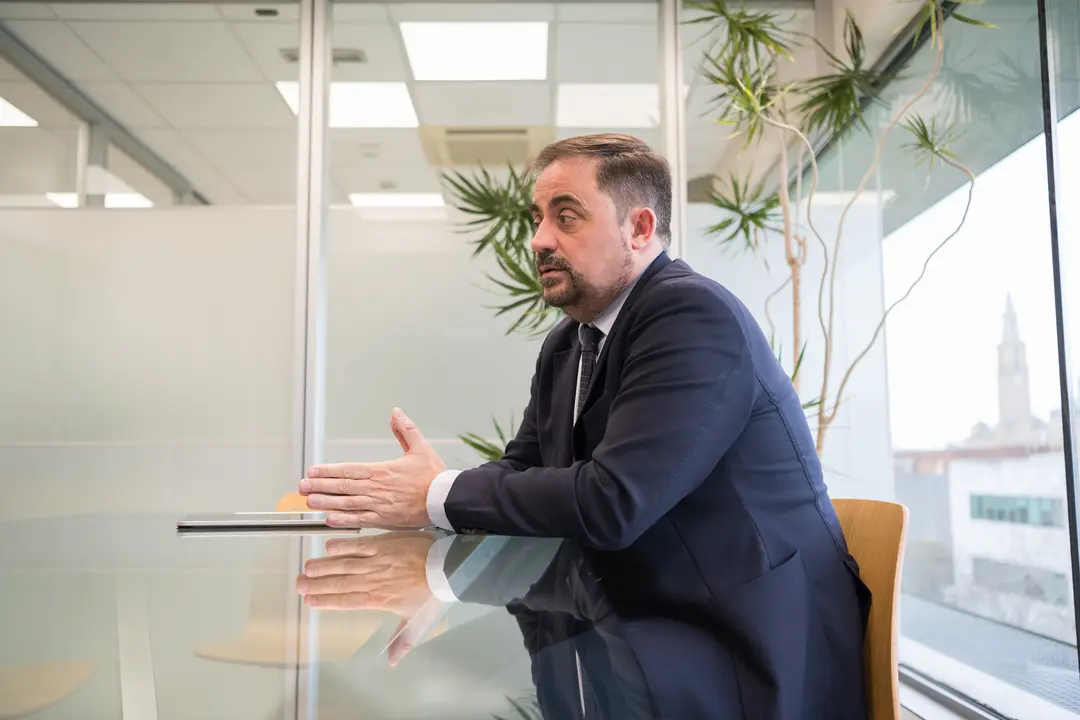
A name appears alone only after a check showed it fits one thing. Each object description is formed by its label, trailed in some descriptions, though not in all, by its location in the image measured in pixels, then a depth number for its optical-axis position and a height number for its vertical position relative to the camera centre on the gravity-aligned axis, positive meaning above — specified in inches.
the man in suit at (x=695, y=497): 44.1 -3.9
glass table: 25.3 -7.1
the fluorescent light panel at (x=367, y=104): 156.0 +56.7
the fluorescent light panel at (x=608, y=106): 155.3 +55.8
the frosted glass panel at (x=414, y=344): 149.5 +14.0
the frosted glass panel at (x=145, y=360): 150.1 +11.2
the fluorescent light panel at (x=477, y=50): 157.1 +66.4
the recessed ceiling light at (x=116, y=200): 153.3 +38.9
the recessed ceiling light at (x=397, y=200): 152.4 +38.7
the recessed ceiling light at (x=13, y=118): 156.3 +54.0
